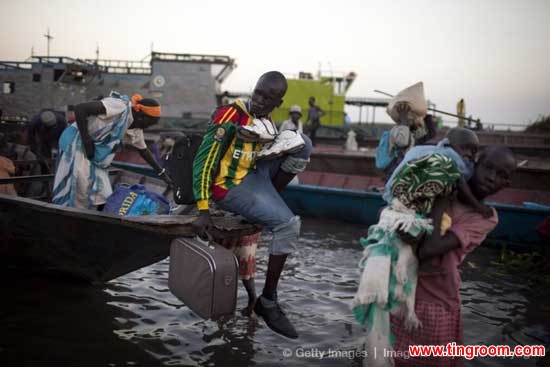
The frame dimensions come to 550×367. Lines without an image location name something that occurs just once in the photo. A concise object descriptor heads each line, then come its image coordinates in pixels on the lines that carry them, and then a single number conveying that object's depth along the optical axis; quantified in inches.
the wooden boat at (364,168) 342.6
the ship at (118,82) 879.1
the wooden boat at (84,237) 130.4
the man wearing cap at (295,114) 392.6
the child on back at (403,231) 85.4
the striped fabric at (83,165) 165.8
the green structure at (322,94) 863.7
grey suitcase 112.3
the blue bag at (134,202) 165.3
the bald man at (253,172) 119.3
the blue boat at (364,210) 265.7
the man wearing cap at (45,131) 307.4
